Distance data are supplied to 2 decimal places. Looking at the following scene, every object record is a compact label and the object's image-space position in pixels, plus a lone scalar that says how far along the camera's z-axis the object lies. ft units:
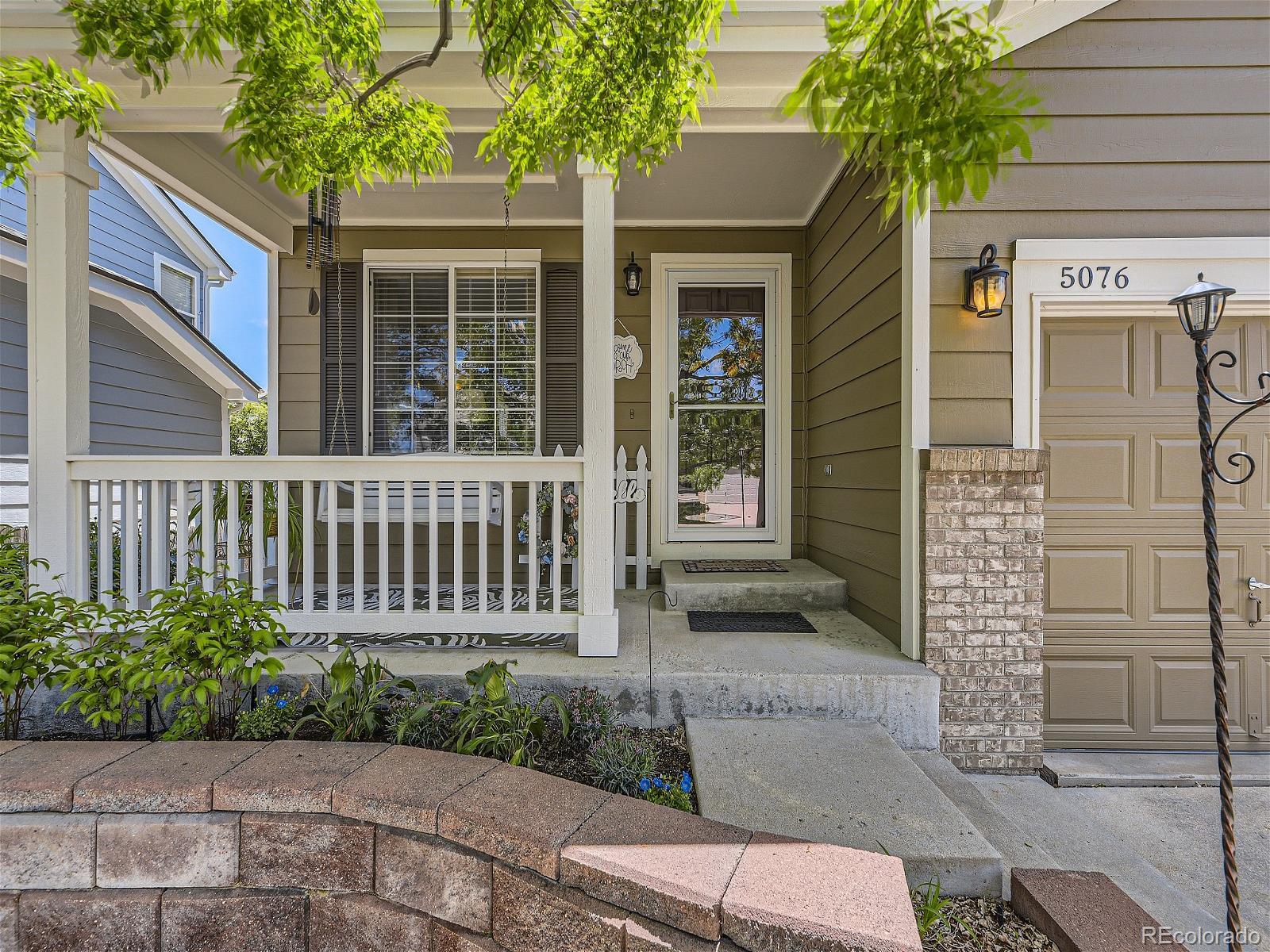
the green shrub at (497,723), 6.22
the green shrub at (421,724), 6.34
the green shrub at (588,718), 6.91
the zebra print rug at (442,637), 9.38
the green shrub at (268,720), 6.55
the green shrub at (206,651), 5.96
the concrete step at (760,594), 10.96
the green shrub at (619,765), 6.09
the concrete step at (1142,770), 7.97
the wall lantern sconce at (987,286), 8.11
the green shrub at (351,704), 6.47
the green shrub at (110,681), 5.96
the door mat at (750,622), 9.87
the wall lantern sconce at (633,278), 13.33
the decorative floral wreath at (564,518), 12.94
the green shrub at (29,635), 6.12
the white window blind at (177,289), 22.74
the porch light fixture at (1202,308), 5.82
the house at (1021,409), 8.26
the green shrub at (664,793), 5.81
